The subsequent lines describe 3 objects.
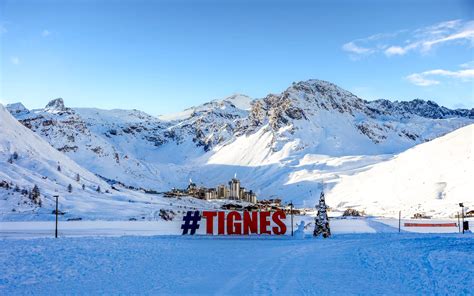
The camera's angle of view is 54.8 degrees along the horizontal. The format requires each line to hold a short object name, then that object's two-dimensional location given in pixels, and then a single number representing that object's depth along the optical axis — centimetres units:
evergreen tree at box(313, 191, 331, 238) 4531
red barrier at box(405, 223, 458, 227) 6086
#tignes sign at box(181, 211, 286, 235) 4528
